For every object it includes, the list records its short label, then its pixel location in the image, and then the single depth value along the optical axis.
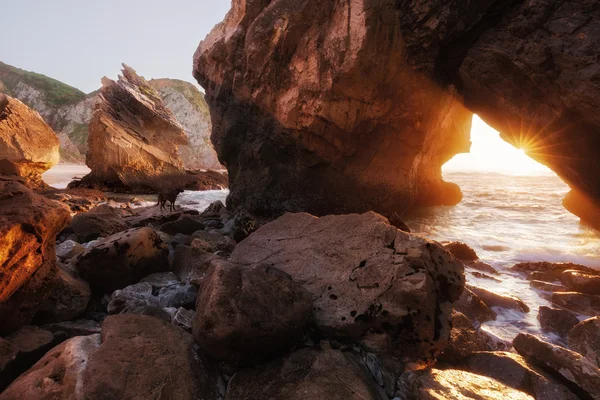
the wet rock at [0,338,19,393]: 1.89
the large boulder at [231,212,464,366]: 2.45
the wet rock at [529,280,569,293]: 4.79
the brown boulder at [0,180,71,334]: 2.26
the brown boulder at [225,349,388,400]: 1.91
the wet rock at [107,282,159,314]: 2.91
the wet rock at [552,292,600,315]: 4.02
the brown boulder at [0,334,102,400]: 1.67
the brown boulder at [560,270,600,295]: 4.42
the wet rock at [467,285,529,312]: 4.20
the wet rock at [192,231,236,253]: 4.87
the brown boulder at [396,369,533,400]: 2.04
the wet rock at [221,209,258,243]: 6.71
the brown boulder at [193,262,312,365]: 2.08
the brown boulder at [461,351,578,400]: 2.34
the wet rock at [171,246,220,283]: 3.69
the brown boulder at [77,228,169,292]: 3.38
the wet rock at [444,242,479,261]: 6.33
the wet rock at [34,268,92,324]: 2.67
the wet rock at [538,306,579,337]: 3.58
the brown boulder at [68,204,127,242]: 5.42
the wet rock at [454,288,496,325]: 3.85
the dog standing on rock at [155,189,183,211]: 10.04
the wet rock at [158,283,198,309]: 3.08
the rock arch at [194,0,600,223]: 5.42
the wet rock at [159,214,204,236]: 6.12
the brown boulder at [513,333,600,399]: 2.31
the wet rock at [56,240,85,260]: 4.14
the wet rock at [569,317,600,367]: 2.99
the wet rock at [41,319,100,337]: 2.47
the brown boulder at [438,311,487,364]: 2.80
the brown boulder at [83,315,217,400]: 1.74
